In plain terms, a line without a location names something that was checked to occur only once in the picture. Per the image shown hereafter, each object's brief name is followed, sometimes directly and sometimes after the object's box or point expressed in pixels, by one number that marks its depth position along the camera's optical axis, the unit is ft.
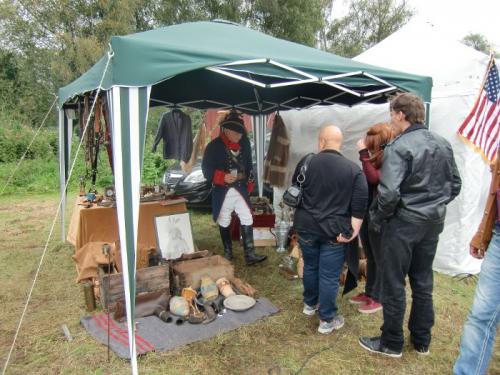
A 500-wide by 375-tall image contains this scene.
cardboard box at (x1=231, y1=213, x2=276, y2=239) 17.69
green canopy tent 7.84
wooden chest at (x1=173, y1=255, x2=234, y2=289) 12.02
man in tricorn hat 14.78
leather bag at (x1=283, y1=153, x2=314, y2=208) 9.35
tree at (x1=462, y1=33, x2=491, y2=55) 106.14
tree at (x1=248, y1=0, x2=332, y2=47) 48.26
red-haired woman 9.52
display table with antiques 14.39
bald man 8.99
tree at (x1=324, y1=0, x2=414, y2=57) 70.23
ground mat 9.27
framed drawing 14.16
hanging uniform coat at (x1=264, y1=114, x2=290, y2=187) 19.40
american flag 13.38
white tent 13.79
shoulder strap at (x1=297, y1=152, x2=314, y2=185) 9.34
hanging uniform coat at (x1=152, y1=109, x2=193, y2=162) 17.98
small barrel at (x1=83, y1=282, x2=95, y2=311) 11.24
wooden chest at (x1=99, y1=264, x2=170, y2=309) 10.95
